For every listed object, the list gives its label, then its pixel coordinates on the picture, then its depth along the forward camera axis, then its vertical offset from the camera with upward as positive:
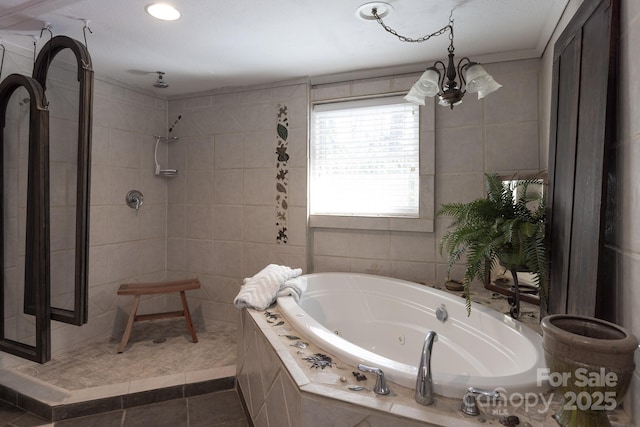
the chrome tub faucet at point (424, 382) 0.99 -0.52
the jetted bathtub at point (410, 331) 1.10 -0.64
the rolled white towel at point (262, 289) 1.83 -0.49
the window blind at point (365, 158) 2.55 +0.38
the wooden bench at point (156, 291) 2.48 -0.68
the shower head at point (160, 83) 2.65 +0.96
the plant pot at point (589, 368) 0.75 -0.37
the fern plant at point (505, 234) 1.48 -0.12
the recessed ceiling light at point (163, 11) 1.70 +0.99
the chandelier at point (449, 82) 1.56 +0.61
